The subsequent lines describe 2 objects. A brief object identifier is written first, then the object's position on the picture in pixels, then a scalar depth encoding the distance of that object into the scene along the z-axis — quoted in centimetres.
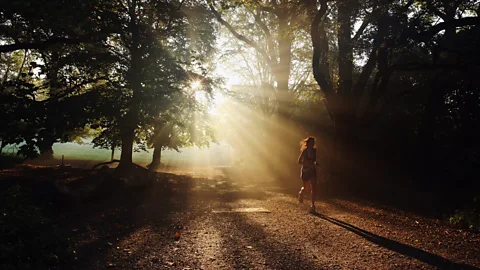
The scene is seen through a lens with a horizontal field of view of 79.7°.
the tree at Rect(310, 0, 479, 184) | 1141
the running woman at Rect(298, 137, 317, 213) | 779
